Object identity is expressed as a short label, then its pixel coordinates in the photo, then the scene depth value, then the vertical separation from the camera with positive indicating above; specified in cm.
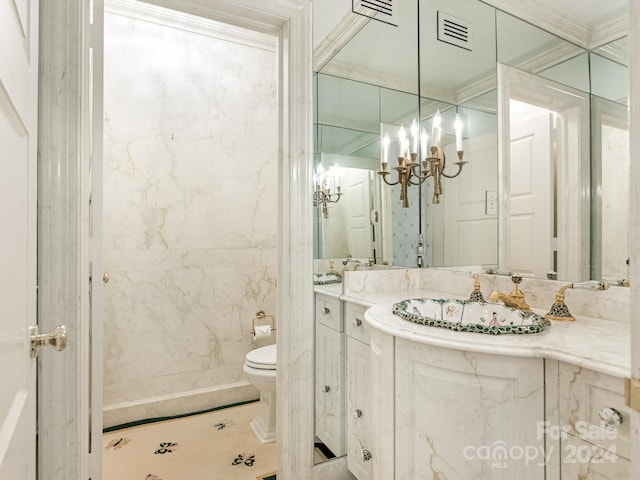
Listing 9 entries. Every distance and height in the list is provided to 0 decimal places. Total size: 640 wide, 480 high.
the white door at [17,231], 58 +2
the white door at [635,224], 49 +2
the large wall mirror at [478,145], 141 +46
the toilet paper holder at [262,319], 283 -59
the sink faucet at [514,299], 147 -23
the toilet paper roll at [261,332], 267 -65
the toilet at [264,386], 220 -86
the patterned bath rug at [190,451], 191 -119
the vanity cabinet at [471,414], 105 -52
